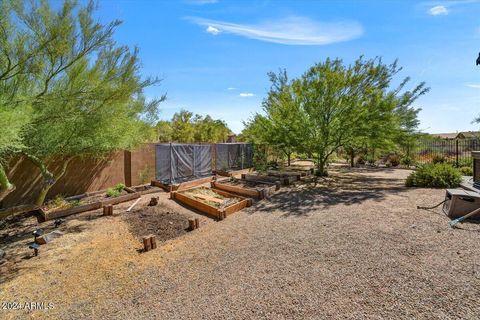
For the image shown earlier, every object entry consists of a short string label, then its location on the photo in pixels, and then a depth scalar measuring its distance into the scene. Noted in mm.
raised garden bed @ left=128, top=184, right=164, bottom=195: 8477
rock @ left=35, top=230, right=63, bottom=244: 4719
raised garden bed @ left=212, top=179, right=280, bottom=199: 7509
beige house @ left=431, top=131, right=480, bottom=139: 16953
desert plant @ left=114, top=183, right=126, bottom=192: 8328
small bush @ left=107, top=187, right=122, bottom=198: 7773
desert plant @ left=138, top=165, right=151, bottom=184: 9570
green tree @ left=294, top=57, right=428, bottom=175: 8312
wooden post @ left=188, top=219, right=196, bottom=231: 5359
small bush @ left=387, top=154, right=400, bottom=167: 14836
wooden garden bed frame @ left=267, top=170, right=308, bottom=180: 10017
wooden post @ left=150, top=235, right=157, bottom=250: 4445
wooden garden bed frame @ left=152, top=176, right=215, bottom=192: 8852
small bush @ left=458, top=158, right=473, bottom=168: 11303
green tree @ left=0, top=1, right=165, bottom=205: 3895
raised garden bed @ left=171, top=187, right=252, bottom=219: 6164
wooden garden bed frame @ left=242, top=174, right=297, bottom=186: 9188
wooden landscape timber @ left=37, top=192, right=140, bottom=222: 6215
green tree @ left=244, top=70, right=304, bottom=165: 9102
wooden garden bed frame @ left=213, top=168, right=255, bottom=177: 11984
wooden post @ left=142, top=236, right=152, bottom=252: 4379
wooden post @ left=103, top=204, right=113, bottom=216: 6375
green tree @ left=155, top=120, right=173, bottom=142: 24875
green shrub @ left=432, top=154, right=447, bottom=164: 13105
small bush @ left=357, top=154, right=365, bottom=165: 16666
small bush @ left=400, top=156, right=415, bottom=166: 14523
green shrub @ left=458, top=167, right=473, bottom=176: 9328
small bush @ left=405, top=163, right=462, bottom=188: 7065
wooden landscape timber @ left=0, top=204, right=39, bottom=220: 5173
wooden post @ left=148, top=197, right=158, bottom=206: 7105
